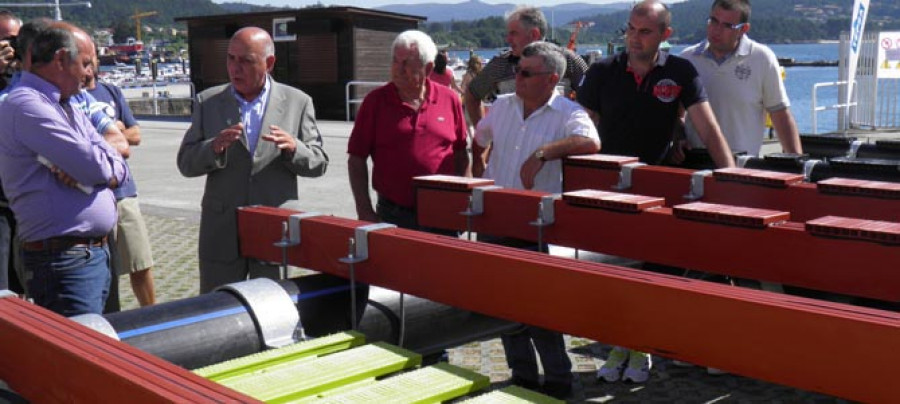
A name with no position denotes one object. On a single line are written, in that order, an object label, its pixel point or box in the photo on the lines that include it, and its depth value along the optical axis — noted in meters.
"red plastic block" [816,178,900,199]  3.08
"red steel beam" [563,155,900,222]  3.16
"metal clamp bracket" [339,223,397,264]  2.62
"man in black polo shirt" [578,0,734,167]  4.61
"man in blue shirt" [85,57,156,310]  4.80
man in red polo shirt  4.49
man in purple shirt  3.29
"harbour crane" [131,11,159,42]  145.25
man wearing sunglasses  4.21
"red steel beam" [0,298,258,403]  1.60
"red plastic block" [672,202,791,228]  2.65
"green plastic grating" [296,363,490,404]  1.90
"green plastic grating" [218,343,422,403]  1.98
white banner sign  16.28
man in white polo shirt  4.96
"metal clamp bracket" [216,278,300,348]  2.45
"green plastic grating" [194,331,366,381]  2.14
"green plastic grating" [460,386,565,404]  1.88
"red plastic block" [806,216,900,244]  2.42
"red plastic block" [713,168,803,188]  3.38
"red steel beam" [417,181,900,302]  2.48
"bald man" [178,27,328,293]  4.15
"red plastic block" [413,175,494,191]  3.54
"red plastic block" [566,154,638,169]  3.87
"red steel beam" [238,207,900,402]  1.70
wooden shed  27.08
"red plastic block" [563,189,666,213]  2.94
